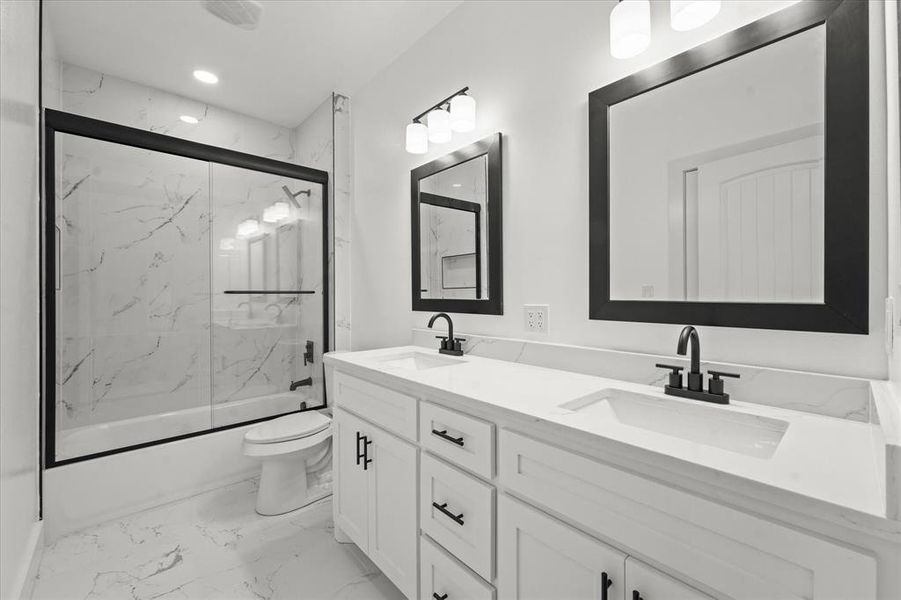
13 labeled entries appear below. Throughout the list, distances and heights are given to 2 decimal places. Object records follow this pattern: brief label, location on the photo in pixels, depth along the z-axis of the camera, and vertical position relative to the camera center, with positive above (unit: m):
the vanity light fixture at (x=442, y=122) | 1.72 +0.83
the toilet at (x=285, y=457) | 2.01 -0.82
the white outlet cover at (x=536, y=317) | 1.52 -0.07
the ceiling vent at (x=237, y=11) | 1.86 +1.41
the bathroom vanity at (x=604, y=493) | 0.55 -0.36
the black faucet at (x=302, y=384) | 2.89 -0.61
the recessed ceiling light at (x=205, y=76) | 2.48 +1.43
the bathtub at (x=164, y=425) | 2.12 -0.77
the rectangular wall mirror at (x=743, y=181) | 0.90 +0.33
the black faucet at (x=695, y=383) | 0.97 -0.21
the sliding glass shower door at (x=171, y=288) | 2.22 +0.08
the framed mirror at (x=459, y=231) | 1.69 +0.33
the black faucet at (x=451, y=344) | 1.77 -0.20
